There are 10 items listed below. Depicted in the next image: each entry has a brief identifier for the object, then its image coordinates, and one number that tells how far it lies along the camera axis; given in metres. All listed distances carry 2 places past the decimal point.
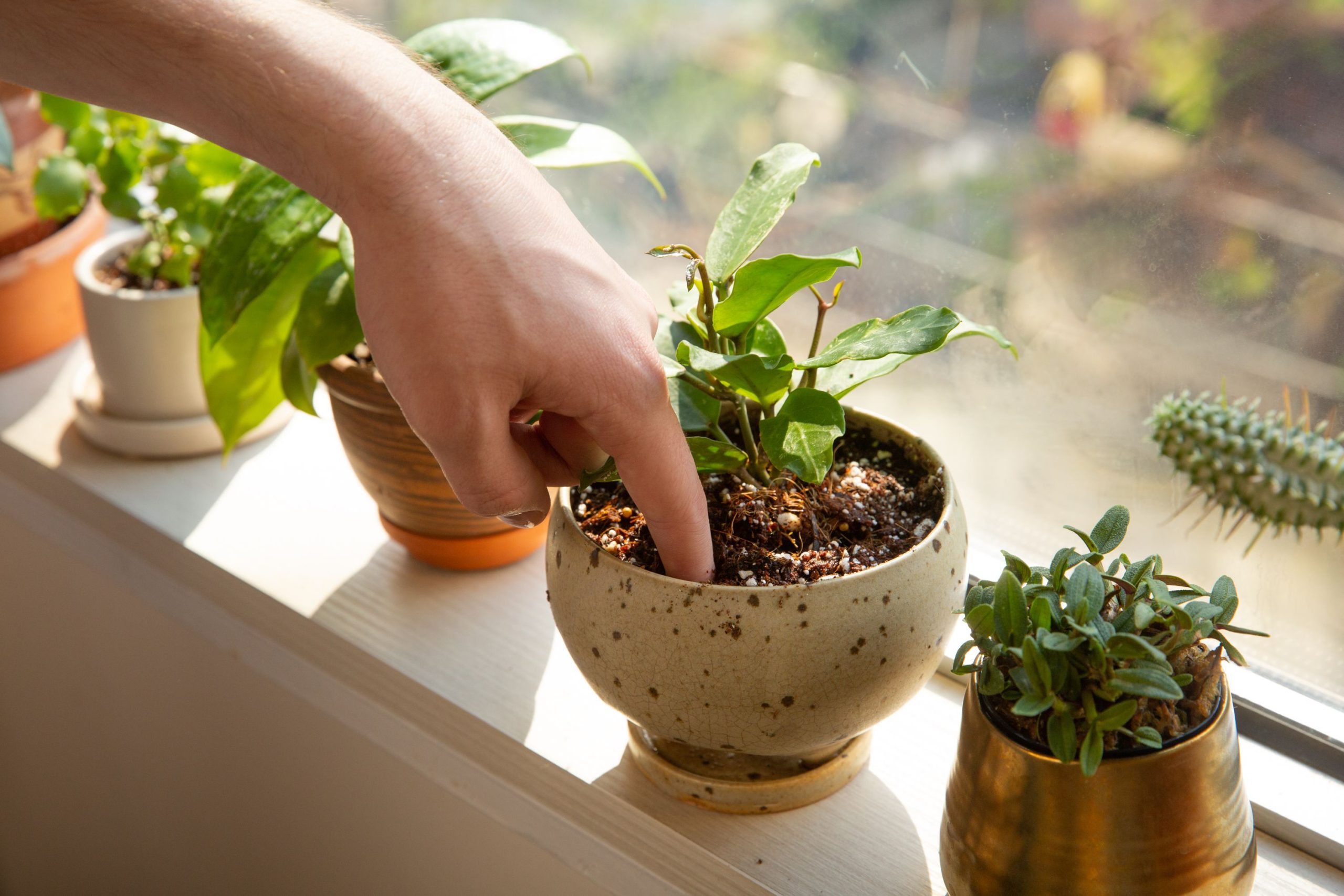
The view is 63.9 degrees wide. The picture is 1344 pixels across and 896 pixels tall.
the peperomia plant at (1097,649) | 0.43
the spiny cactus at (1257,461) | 0.57
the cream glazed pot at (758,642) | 0.49
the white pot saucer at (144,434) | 0.92
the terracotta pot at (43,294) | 0.99
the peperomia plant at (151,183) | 0.86
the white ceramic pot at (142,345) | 0.86
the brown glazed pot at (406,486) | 0.70
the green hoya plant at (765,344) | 0.50
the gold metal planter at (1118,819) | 0.44
